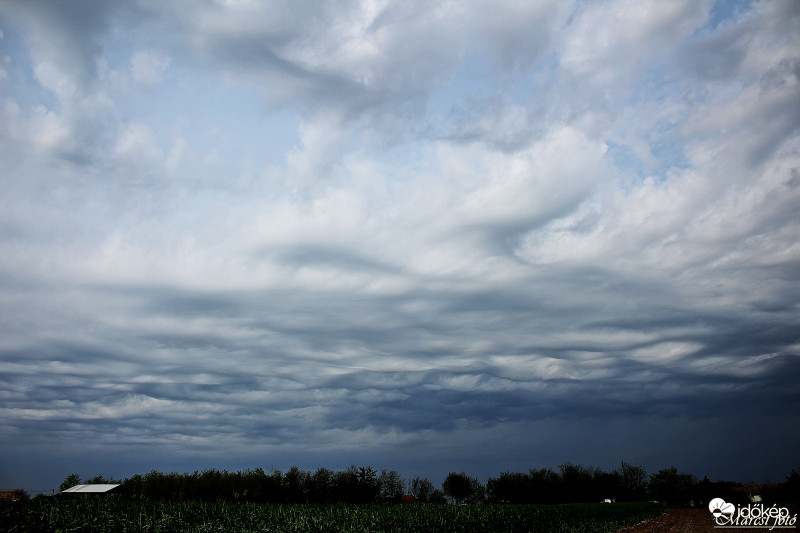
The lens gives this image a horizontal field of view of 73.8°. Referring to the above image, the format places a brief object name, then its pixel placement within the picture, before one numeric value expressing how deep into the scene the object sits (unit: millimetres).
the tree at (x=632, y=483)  174875
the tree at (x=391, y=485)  144875
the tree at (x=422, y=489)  159325
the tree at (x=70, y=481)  140138
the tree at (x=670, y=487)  134000
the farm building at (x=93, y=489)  89075
